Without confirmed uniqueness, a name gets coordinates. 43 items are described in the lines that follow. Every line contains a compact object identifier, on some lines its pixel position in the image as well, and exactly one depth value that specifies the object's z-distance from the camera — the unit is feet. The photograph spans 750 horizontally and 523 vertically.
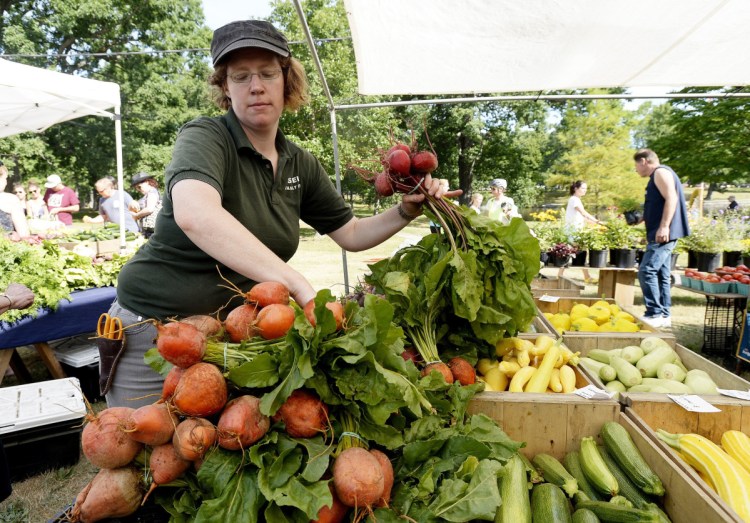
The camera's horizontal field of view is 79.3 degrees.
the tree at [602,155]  68.18
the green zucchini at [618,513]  4.76
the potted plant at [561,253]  24.00
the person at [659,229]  18.63
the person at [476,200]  32.37
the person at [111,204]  26.68
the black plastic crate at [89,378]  15.05
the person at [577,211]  27.32
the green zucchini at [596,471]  5.43
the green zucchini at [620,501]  5.19
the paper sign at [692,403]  6.44
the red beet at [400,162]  6.31
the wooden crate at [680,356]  7.63
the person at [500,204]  26.89
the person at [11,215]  20.83
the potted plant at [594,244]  23.92
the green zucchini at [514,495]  4.80
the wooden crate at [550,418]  6.23
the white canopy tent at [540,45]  11.09
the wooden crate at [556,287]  14.89
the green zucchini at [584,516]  4.91
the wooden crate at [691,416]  6.69
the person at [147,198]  26.50
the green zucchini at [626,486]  5.26
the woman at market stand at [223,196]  4.78
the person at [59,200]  31.09
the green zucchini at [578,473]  5.63
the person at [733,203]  60.68
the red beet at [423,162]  6.35
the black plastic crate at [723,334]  16.92
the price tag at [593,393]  6.34
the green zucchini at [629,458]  5.30
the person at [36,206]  30.86
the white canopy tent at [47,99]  18.87
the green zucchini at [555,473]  5.50
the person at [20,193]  33.05
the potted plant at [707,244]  23.82
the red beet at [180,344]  3.56
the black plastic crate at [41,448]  10.68
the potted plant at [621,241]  23.54
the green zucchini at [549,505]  4.97
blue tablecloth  12.77
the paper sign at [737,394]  6.97
